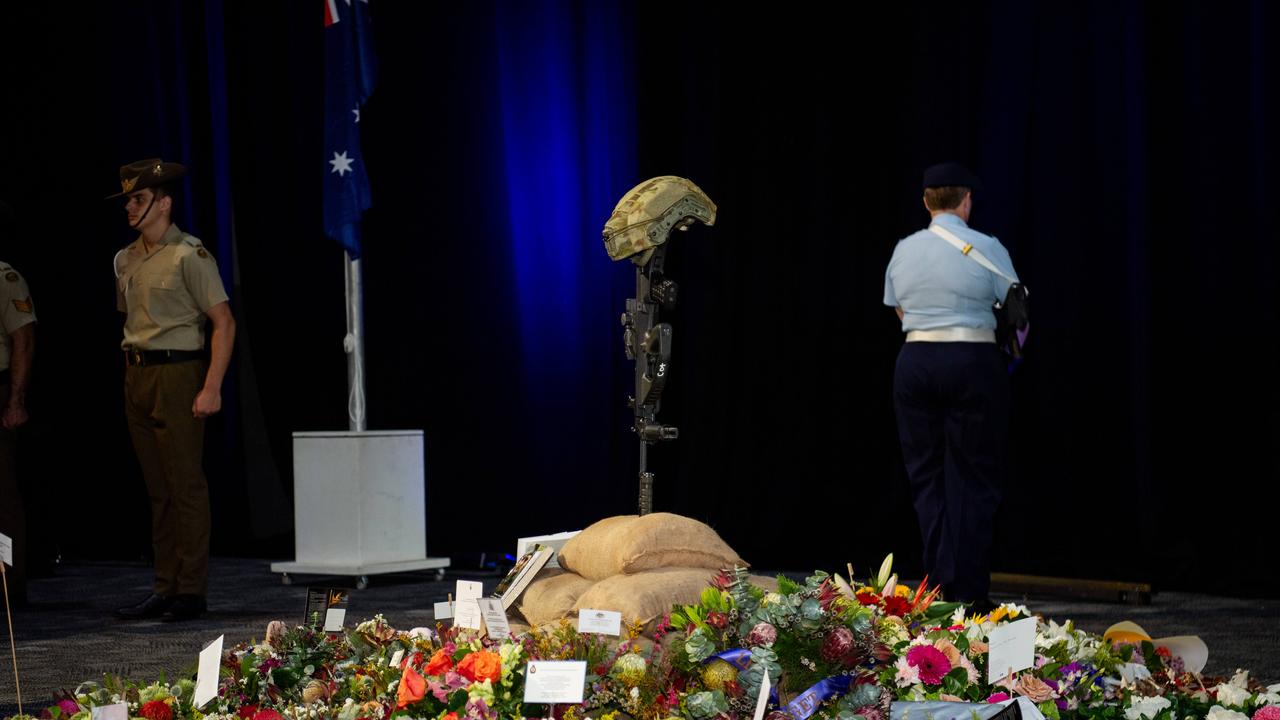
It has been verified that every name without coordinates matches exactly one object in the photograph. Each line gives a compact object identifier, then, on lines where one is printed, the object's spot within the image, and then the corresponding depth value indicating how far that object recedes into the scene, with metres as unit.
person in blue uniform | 8.78
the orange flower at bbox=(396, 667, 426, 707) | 4.77
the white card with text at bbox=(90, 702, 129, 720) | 4.79
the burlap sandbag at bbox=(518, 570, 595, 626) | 6.48
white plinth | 11.76
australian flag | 12.11
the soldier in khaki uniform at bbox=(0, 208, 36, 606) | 10.75
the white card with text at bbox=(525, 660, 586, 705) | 4.47
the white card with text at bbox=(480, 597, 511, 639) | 5.19
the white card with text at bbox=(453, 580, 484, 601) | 5.82
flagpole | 11.94
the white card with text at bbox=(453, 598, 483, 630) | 5.73
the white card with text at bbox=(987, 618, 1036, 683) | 4.84
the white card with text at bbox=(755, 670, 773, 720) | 4.38
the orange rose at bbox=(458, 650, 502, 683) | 4.76
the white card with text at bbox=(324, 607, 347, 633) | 5.98
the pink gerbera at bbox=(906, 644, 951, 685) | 4.72
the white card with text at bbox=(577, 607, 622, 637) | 5.02
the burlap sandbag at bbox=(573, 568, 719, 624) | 5.88
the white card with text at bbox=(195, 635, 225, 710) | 5.08
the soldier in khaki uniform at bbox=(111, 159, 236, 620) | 9.87
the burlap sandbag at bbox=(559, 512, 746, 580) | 6.43
